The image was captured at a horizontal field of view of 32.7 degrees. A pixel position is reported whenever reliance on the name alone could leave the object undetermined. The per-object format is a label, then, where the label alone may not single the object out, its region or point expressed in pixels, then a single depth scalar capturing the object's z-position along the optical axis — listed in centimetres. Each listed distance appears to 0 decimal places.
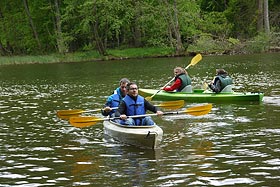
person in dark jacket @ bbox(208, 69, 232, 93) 1552
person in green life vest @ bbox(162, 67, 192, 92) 1612
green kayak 1488
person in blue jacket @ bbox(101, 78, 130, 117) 1140
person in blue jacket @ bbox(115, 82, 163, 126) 1017
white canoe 938
